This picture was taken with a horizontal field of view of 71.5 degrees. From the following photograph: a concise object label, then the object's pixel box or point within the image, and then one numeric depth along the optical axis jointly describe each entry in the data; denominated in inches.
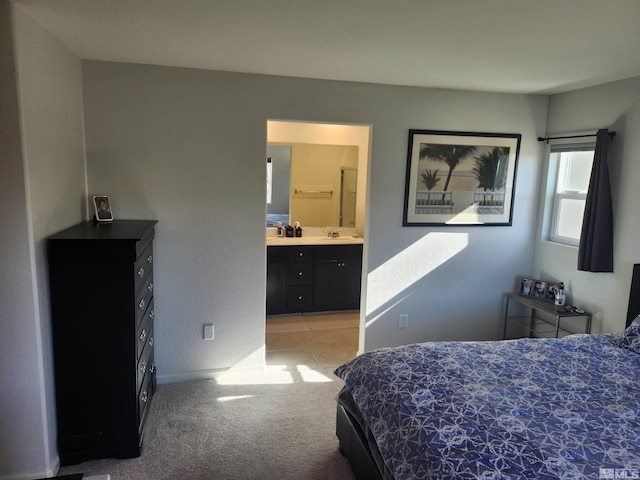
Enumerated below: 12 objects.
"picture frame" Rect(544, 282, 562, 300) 147.5
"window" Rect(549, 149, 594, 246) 145.7
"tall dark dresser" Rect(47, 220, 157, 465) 94.5
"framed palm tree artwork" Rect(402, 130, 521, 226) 148.0
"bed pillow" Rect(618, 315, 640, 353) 103.4
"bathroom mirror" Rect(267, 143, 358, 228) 208.7
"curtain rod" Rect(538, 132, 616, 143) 128.5
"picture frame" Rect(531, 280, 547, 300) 152.0
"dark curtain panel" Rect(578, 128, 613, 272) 128.6
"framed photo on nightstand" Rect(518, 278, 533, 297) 156.6
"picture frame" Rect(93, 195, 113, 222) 119.3
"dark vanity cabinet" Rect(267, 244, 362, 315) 193.2
